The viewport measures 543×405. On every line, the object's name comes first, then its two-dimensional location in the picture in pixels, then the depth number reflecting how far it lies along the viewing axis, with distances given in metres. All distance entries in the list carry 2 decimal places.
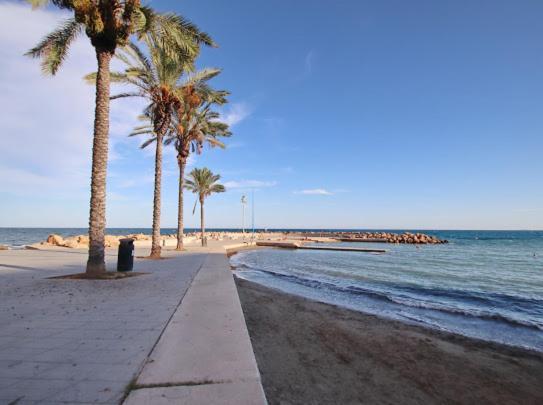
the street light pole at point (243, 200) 50.28
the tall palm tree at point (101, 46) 10.06
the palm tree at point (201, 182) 44.66
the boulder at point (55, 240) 27.74
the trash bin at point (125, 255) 11.94
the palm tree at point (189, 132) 22.22
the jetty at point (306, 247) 37.98
